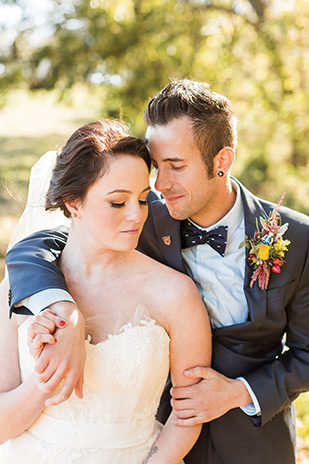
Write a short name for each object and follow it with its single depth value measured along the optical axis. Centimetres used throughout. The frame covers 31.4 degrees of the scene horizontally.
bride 217
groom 250
